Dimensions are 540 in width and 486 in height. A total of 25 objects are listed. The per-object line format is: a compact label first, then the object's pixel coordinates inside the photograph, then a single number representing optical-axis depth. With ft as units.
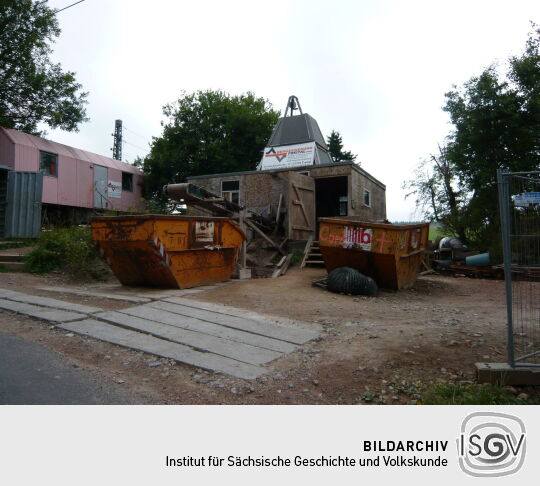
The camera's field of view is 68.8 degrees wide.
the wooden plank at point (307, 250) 39.96
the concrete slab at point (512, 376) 10.76
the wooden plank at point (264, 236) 39.81
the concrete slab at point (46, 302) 18.62
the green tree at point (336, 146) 126.52
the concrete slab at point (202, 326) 14.49
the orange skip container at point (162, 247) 22.84
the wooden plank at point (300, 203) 45.50
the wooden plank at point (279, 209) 44.90
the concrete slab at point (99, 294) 20.92
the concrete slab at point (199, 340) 13.19
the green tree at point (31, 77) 59.57
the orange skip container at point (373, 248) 26.48
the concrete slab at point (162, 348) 11.89
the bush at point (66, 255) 30.04
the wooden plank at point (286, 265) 37.41
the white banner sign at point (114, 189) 68.08
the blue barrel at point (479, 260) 41.34
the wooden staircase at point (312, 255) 39.73
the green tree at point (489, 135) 51.52
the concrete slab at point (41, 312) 16.74
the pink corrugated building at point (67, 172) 51.72
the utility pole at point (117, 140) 113.39
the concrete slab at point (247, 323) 15.70
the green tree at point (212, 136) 90.84
